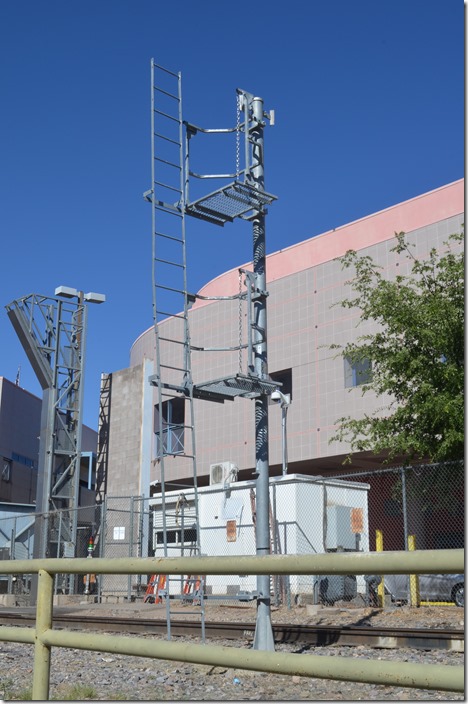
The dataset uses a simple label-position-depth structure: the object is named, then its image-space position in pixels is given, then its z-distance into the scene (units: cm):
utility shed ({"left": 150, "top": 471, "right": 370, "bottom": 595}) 2156
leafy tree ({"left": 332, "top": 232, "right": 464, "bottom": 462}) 1652
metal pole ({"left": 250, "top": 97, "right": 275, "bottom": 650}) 1079
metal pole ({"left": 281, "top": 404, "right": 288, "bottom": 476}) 2649
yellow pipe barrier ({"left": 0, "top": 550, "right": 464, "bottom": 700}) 264
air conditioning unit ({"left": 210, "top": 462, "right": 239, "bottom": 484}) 2958
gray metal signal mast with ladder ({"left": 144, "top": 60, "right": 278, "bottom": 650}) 1114
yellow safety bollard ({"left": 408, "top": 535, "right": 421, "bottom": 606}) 1672
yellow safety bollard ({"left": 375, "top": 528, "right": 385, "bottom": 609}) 1757
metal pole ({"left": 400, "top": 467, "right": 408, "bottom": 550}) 1636
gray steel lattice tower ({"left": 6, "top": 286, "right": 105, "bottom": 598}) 3438
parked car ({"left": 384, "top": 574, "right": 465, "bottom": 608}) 1768
